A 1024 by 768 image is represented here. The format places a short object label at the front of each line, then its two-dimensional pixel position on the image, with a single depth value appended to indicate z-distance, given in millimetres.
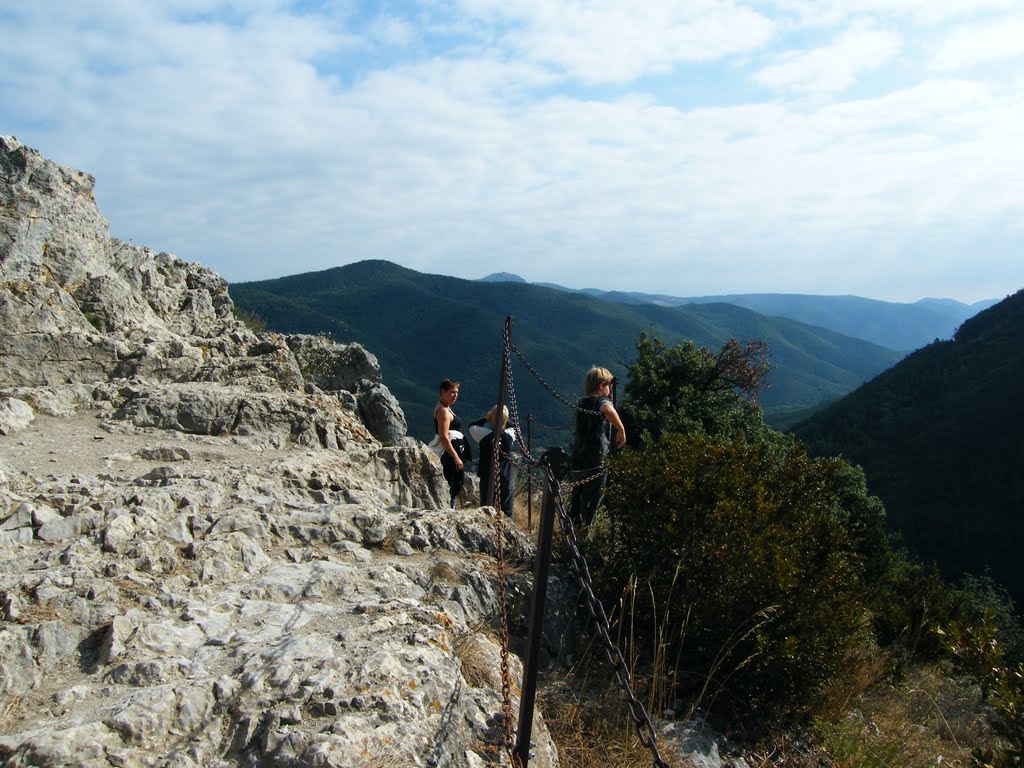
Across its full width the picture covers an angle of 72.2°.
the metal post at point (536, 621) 3475
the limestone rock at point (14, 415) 6980
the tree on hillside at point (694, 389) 23203
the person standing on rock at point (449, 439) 8359
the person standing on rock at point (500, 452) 7500
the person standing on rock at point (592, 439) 7613
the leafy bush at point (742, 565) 5125
